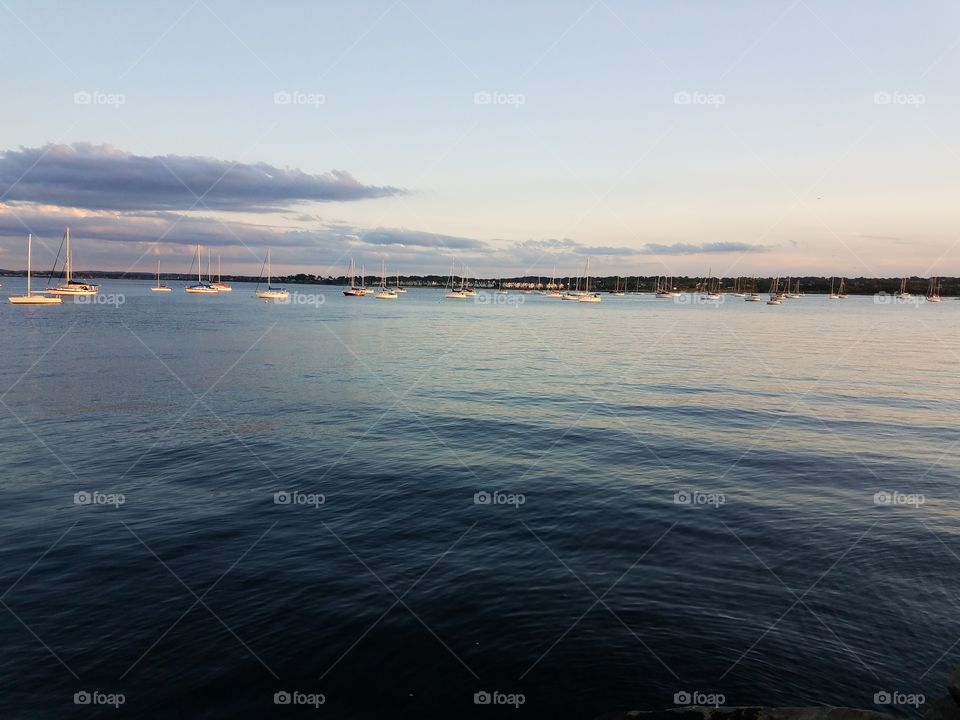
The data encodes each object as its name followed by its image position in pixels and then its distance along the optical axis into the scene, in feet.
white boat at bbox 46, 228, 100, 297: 522.68
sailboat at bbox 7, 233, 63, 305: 419.95
